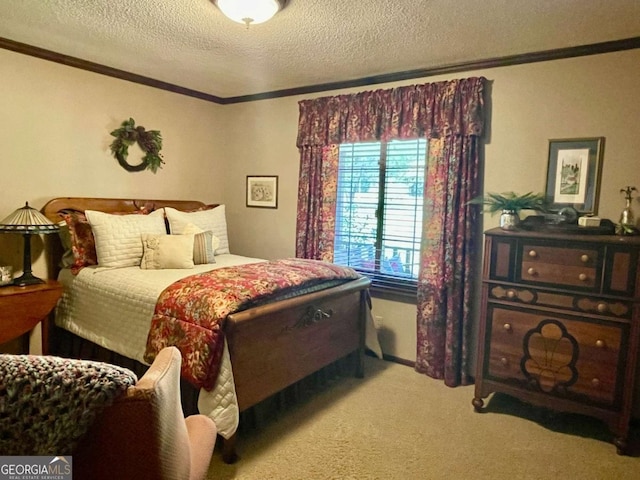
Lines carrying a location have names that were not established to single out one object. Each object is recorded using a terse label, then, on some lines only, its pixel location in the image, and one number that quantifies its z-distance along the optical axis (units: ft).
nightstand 8.54
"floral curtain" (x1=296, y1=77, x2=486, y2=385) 9.96
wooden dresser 7.47
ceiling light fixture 6.87
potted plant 8.81
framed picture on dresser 8.82
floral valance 9.88
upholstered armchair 3.03
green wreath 11.78
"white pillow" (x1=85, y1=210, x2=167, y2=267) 9.86
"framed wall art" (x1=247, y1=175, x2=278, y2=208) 13.66
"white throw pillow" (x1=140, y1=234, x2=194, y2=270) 10.02
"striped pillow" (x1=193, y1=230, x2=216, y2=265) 10.72
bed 6.89
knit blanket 2.85
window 11.11
